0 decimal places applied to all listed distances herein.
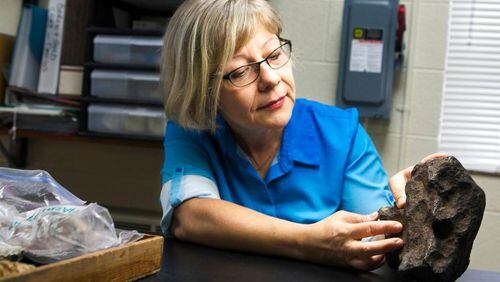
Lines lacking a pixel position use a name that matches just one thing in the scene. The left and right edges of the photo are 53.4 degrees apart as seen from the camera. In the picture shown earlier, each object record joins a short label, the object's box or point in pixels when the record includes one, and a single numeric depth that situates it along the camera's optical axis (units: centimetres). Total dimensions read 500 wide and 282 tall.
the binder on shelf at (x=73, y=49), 203
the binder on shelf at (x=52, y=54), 206
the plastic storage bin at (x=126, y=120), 184
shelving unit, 184
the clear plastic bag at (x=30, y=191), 68
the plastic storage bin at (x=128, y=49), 184
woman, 104
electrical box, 189
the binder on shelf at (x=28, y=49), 204
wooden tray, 52
